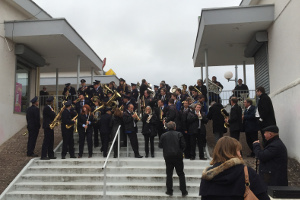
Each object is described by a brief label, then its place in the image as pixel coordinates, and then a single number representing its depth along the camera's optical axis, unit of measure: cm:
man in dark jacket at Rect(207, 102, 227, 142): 969
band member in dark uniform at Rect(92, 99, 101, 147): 1063
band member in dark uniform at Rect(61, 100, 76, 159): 995
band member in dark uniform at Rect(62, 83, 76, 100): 1382
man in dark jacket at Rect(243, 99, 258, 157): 927
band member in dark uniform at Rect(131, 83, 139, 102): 1312
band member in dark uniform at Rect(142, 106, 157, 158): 976
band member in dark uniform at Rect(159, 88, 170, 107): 1190
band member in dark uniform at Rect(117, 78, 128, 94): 1280
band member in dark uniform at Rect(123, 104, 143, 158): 978
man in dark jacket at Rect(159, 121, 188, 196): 734
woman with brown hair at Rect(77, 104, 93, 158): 1016
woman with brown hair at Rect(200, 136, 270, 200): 288
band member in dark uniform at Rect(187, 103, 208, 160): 936
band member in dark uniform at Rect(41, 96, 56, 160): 976
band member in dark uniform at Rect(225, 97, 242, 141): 923
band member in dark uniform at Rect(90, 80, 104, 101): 1208
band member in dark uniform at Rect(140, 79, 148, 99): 1376
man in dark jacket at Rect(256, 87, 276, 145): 851
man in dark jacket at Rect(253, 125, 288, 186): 481
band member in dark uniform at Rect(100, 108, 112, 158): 1013
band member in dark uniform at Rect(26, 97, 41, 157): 1024
